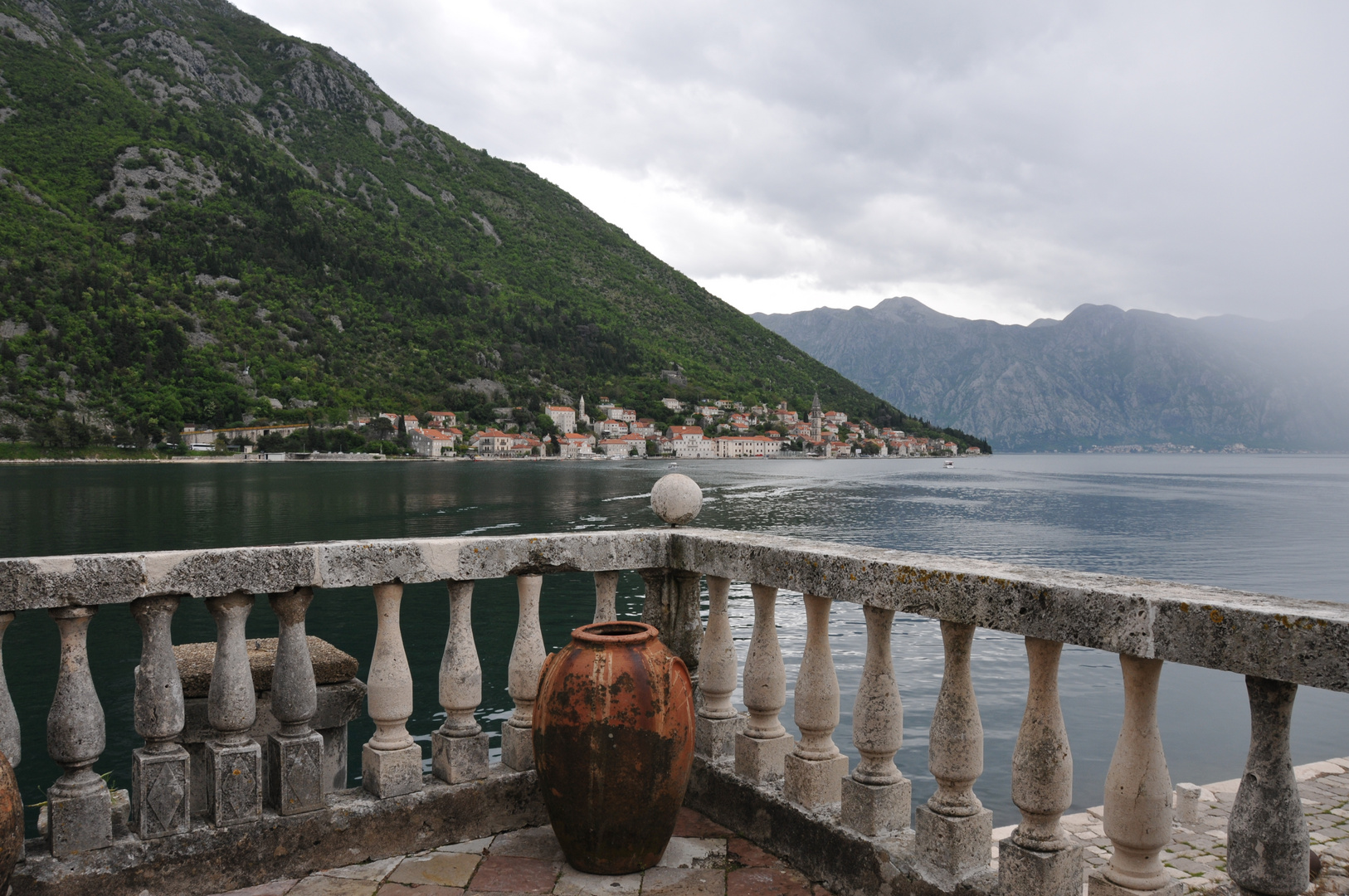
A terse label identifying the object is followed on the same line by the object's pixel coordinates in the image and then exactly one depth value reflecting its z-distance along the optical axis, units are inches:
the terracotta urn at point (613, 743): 120.7
